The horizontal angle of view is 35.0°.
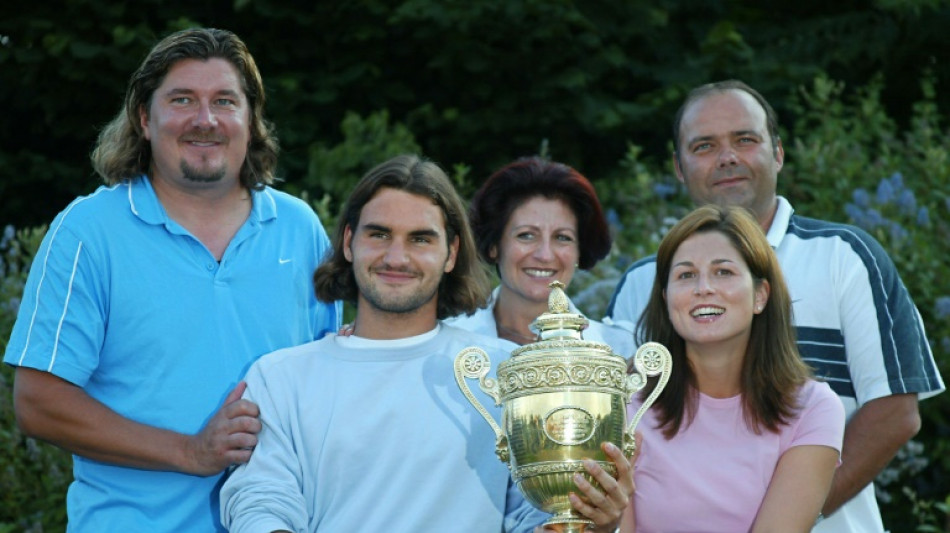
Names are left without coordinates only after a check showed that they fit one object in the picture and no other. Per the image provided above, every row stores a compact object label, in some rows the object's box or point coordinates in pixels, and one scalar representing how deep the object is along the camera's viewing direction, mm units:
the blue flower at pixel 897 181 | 7773
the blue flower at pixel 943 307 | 7141
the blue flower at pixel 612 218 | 8325
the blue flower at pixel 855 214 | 7641
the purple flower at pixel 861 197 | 7637
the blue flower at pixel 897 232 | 7422
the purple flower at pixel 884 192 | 7590
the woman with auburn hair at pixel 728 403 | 4246
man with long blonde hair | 4512
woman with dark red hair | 5414
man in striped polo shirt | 4773
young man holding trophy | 4199
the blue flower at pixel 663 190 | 8609
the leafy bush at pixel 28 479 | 6672
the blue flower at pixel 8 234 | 7864
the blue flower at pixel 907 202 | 7613
